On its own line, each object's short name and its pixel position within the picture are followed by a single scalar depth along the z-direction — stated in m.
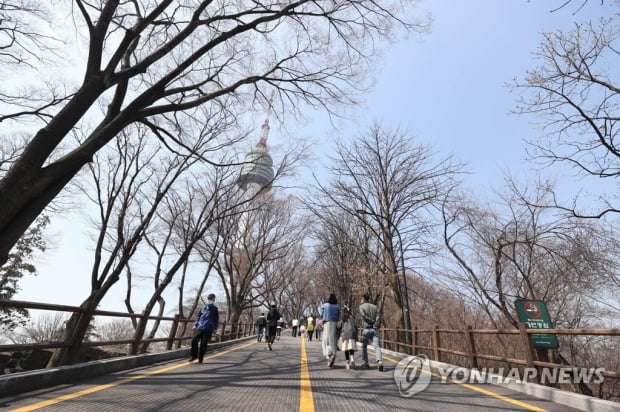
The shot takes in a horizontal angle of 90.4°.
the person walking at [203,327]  7.95
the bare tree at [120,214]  12.47
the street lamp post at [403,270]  14.51
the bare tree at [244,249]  21.34
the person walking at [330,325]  7.95
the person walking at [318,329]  29.50
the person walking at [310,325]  22.33
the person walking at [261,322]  16.25
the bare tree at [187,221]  14.10
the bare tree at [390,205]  15.16
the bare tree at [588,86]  7.22
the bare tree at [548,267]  10.96
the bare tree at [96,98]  4.64
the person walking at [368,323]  7.84
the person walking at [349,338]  7.78
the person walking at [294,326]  30.60
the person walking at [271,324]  12.90
